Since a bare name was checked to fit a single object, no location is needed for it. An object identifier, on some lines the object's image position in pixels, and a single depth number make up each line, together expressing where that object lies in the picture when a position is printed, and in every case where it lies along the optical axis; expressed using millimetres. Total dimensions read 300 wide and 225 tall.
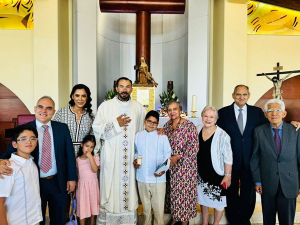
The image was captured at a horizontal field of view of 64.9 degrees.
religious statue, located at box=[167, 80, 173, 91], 6029
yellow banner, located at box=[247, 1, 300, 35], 6461
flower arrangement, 5855
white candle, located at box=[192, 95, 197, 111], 4621
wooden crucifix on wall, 4720
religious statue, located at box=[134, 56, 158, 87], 5380
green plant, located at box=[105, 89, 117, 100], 5929
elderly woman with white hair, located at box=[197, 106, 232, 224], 2514
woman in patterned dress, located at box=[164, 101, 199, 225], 2492
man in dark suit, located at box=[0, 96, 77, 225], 2168
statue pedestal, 5328
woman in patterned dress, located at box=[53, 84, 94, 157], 2582
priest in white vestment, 2604
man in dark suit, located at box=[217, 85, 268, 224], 2688
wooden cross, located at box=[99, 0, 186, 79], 6133
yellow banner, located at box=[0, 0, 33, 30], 6047
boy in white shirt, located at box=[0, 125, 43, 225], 1759
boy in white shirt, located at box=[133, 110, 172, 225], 2510
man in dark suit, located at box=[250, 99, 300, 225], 2258
